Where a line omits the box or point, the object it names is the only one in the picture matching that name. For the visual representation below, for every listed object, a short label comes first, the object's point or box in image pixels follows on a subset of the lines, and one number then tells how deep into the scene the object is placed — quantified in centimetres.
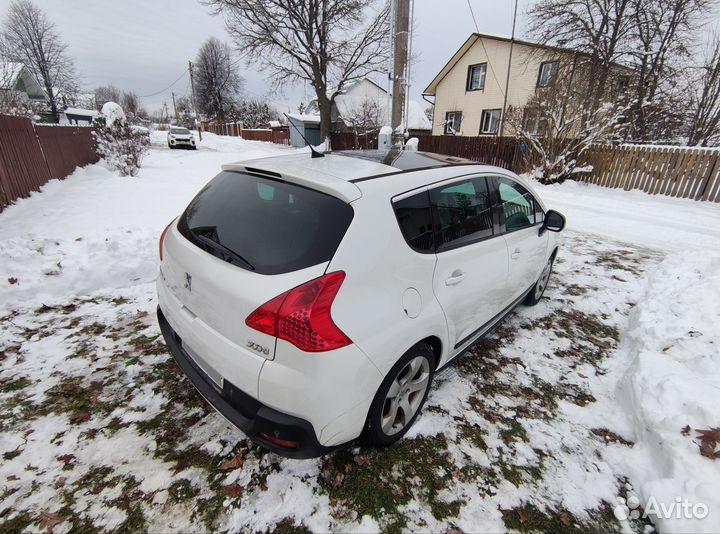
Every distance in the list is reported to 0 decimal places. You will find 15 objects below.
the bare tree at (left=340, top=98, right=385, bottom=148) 2450
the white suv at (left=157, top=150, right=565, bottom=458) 162
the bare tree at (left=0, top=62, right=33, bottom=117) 1202
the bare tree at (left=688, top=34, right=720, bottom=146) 1609
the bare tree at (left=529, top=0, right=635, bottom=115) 1609
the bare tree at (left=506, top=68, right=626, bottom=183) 1144
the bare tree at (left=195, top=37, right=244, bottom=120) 5347
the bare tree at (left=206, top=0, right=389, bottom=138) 2341
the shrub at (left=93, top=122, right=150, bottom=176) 1062
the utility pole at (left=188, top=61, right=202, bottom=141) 4159
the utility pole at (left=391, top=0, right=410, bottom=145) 609
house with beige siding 2080
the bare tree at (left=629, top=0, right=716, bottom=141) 1595
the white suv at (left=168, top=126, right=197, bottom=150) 2477
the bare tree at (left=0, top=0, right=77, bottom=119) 3775
